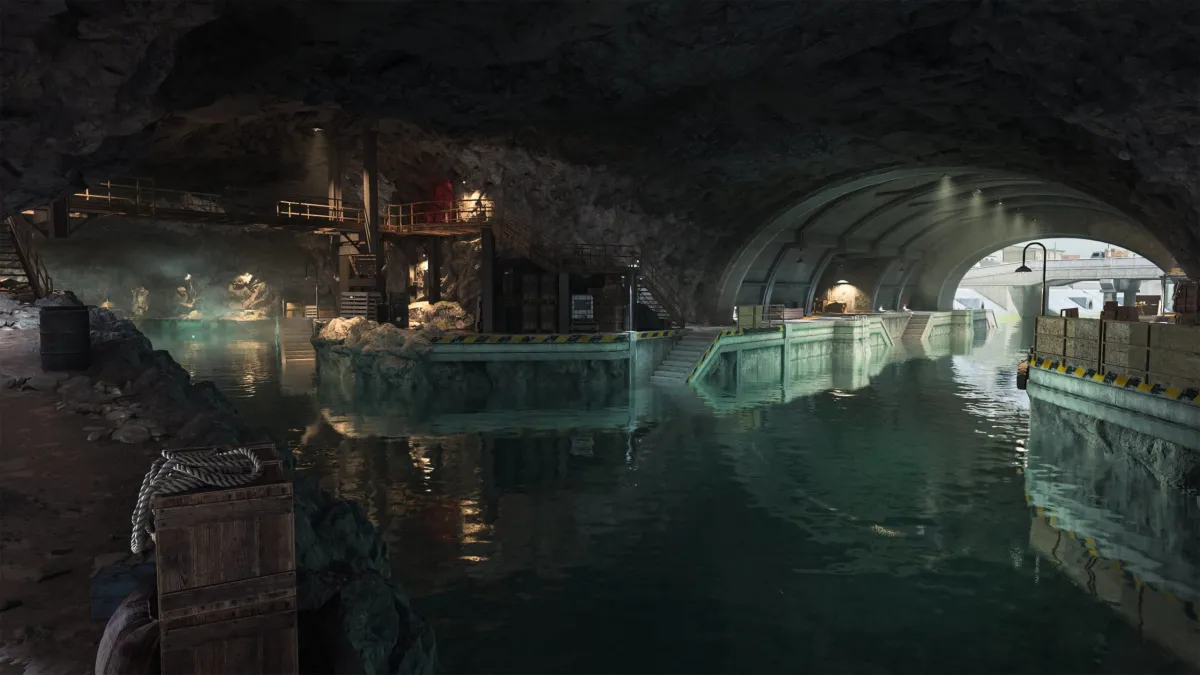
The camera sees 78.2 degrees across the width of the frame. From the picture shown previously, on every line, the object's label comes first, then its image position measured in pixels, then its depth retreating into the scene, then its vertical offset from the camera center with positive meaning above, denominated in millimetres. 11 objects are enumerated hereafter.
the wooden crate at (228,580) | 4285 -1658
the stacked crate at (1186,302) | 18375 -17
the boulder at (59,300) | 19655 +113
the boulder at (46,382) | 11492 -1224
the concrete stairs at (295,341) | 34844 -1788
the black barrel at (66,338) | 12016 -573
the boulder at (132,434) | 9430 -1671
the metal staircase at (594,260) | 29531 +1767
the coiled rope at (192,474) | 4488 -1077
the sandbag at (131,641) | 4301 -2014
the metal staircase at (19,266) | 21375 +1177
